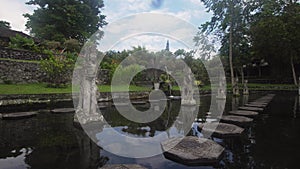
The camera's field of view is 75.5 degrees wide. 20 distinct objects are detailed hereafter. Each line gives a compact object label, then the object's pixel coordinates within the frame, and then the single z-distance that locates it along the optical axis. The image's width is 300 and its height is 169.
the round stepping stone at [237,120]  6.27
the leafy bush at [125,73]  21.37
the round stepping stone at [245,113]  7.57
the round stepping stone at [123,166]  3.05
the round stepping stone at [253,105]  10.64
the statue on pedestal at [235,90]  19.29
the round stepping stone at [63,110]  8.57
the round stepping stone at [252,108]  9.06
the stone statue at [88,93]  6.12
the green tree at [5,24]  33.53
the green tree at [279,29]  23.09
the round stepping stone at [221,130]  4.95
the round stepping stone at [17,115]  7.09
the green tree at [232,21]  20.16
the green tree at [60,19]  26.36
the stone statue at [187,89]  10.99
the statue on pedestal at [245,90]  20.86
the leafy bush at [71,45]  24.13
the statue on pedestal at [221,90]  15.52
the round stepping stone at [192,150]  3.39
